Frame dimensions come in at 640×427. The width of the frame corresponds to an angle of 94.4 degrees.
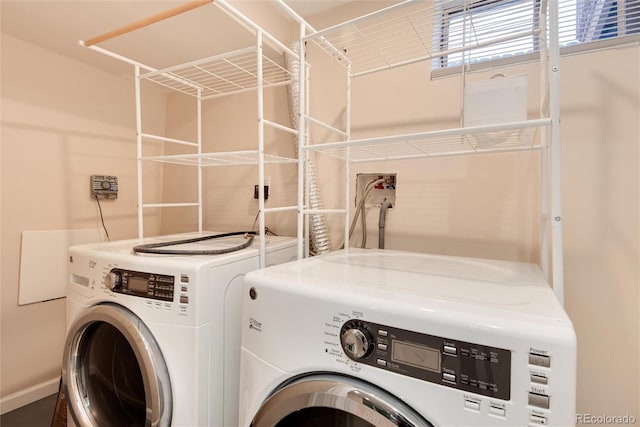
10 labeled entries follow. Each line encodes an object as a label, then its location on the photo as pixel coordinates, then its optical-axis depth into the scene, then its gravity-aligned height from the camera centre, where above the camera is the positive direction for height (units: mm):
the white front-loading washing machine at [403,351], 495 -285
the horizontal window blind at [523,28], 1069 +689
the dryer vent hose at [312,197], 1487 +37
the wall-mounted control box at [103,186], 1922 +115
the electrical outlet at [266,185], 1816 +117
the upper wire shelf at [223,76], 1603 +771
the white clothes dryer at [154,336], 916 -440
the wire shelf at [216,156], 1164 +214
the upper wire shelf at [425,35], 1117 +736
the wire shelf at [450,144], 758 +226
